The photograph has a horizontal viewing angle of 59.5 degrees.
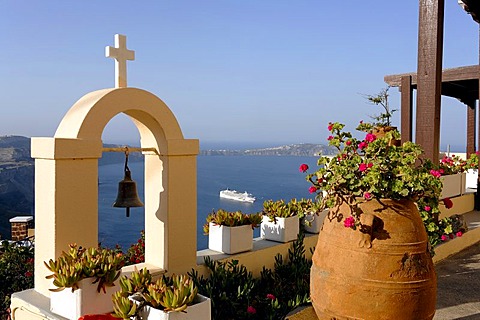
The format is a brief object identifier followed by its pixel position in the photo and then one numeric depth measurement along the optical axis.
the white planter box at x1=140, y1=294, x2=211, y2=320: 2.12
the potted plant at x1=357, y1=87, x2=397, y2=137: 3.16
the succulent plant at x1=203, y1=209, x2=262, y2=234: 3.96
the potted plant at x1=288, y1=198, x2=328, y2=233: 4.55
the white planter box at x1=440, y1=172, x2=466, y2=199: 6.18
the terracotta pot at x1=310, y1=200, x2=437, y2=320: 2.30
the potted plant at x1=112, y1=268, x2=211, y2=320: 2.12
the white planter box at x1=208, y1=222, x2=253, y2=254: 3.87
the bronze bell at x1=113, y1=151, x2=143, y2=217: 3.35
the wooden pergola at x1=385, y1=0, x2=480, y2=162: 5.03
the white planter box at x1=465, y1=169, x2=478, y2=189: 8.09
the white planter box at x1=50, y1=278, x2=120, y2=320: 2.48
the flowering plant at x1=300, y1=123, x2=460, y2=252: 2.46
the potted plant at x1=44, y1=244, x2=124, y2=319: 2.47
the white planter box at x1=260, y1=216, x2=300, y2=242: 4.30
